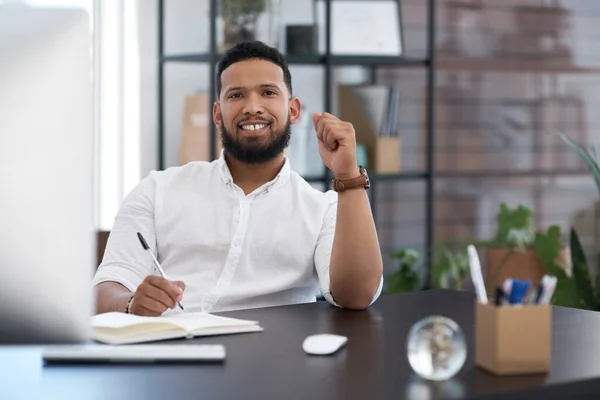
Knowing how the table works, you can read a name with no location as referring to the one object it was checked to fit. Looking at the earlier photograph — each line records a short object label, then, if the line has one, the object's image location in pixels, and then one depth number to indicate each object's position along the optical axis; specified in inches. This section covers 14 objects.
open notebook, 89.1
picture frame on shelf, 183.7
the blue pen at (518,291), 82.4
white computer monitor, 69.8
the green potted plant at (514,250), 194.4
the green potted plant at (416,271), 194.8
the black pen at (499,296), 82.6
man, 115.9
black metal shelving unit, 170.2
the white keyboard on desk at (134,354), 84.3
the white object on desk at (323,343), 86.7
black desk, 78.0
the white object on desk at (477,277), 84.2
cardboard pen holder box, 81.6
